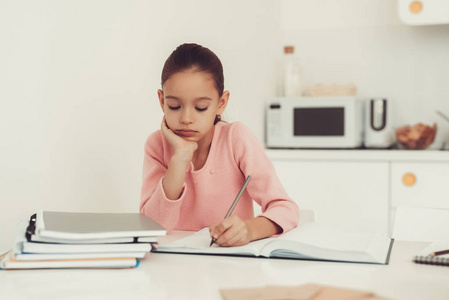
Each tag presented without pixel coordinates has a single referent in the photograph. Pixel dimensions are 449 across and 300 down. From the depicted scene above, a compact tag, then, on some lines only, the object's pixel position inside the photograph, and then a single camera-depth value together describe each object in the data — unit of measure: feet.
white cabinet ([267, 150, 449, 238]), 7.92
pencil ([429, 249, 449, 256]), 2.87
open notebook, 2.84
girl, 3.73
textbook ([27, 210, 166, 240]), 2.61
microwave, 8.75
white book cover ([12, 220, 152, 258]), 2.66
